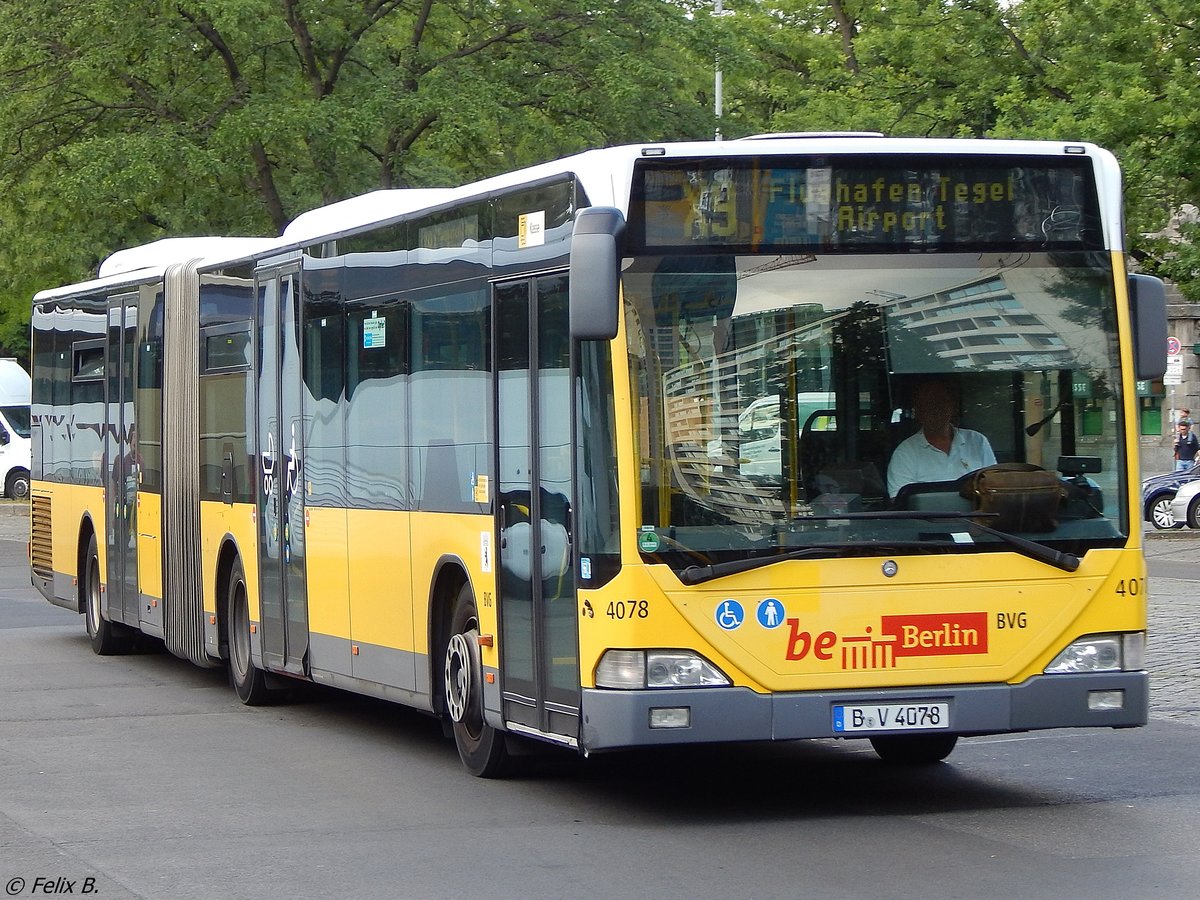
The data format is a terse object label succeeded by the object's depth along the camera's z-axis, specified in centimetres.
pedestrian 3806
